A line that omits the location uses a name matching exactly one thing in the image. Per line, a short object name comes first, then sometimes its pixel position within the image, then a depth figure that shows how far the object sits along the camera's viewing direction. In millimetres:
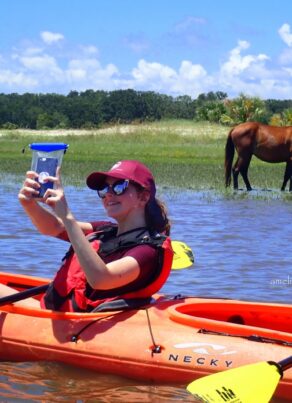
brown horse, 23203
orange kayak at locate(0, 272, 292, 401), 6090
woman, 6012
